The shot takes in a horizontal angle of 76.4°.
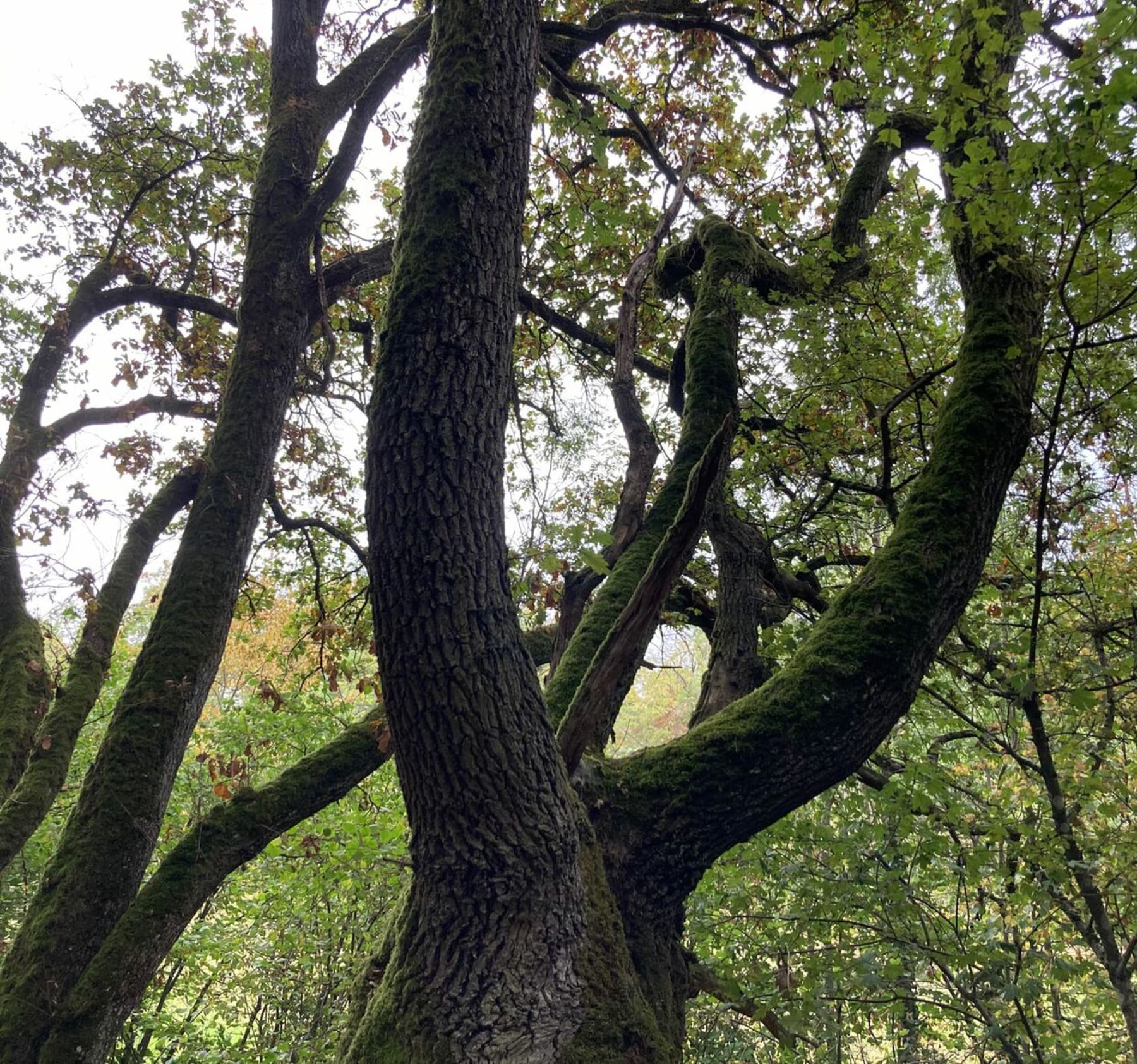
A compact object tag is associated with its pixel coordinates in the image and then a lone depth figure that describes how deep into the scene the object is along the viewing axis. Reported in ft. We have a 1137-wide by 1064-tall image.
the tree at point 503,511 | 6.50
